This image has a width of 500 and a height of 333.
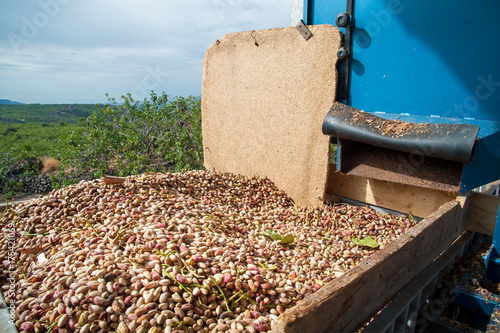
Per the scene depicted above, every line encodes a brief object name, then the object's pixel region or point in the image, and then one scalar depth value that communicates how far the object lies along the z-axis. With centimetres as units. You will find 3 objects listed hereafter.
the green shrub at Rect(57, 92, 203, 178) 555
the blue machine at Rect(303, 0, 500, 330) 222
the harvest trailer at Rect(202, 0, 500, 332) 176
